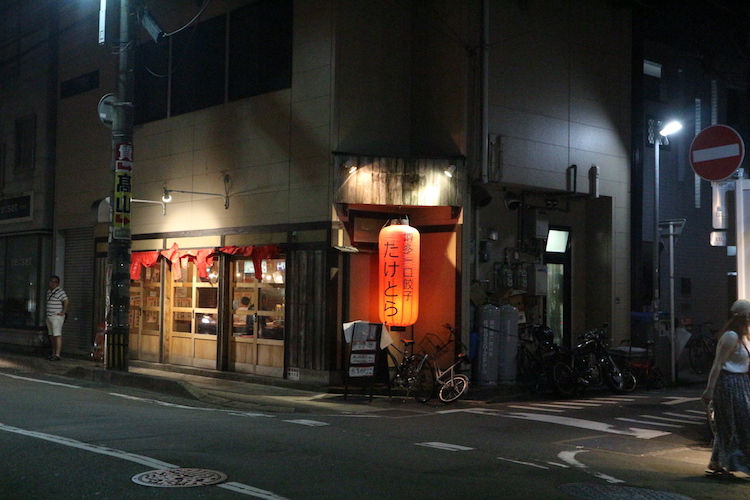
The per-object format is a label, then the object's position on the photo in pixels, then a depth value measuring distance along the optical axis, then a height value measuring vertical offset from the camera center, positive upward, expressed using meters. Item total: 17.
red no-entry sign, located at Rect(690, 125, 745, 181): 9.91 +1.88
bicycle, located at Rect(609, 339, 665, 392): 17.97 -1.51
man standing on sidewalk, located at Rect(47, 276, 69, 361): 19.55 -0.60
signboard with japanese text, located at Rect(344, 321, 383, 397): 14.68 -1.05
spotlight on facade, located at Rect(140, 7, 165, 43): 17.16 +5.83
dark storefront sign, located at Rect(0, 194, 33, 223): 24.20 +2.50
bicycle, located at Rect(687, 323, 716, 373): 21.56 -1.43
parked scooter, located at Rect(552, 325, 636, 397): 16.27 -1.54
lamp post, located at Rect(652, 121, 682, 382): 18.43 +2.05
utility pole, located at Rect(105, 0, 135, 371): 16.38 +1.79
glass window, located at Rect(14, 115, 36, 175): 24.44 +4.51
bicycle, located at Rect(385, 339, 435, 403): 15.21 -1.56
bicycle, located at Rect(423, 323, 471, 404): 14.70 -1.61
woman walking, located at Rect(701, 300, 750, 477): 8.51 -1.07
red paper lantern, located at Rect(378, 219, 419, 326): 15.21 +0.39
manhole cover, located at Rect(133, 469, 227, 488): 7.00 -1.71
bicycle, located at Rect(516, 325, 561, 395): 16.34 -1.30
